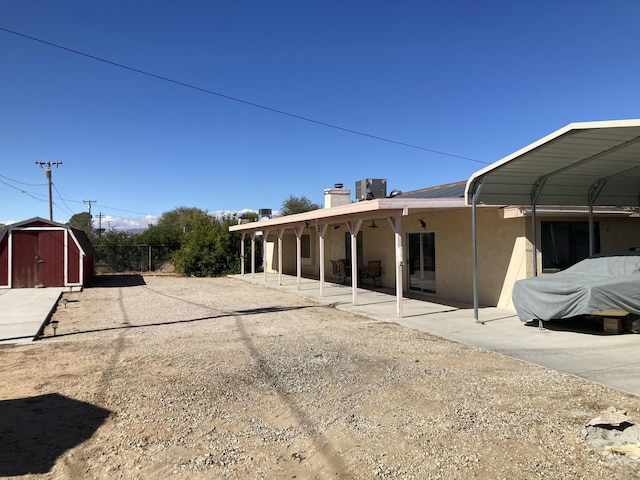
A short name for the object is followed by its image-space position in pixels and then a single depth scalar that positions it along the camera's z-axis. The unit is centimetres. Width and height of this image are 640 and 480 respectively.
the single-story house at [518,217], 841
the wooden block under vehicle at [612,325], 815
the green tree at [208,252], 2645
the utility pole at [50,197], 3553
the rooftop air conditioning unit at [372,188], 1526
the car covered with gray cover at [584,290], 793
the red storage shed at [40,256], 1844
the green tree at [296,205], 6203
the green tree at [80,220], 7232
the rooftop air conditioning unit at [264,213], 2755
